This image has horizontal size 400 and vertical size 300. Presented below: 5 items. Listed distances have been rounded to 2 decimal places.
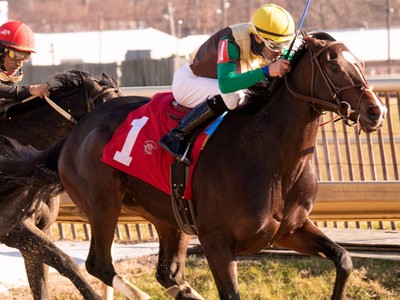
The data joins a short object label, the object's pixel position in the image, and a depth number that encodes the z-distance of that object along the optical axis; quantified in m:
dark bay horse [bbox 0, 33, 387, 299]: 11.12
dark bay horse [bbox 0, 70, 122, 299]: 14.56
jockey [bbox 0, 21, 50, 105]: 15.02
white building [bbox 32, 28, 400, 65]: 112.56
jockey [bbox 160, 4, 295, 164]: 11.58
